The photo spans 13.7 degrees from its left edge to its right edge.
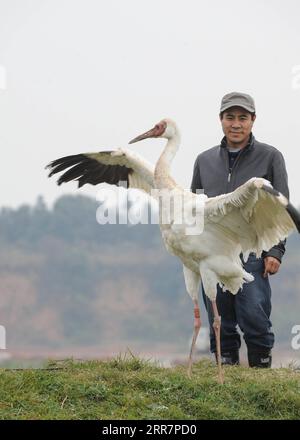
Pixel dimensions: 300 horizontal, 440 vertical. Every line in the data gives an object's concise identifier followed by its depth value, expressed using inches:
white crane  394.3
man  442.0
